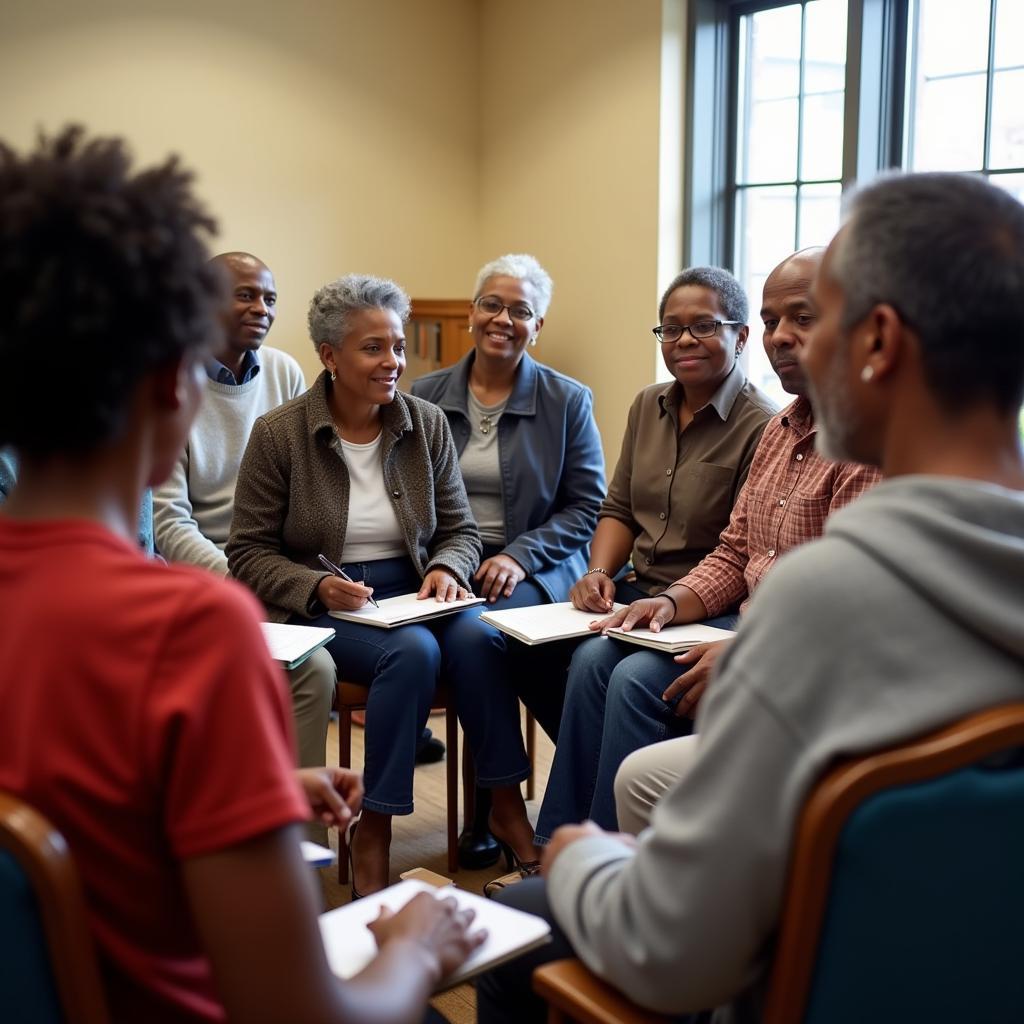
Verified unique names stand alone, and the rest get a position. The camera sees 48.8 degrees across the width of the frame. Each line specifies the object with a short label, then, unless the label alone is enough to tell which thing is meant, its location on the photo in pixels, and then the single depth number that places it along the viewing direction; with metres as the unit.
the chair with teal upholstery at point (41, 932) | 0.78
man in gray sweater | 3.13
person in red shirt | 0.81
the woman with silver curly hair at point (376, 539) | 2.56
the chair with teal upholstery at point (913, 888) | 0.87
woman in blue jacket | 3.20
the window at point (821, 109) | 3.31
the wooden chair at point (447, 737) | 2.66
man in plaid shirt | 2.22
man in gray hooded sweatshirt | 0.92
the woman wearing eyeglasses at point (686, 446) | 2.70
